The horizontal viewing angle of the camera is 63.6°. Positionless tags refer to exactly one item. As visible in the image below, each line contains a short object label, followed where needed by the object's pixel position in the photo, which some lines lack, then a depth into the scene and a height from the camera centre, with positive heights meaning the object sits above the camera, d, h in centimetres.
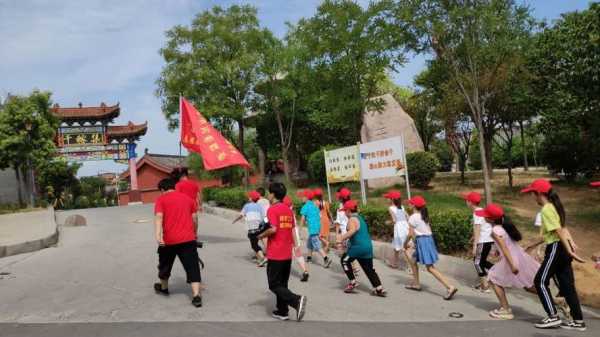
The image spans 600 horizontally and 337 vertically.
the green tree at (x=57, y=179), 3702 +151
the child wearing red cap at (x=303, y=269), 757 -147
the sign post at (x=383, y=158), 1155 +30
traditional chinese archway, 3820 +471
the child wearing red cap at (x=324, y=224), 972 -100
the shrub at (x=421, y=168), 1850 -2
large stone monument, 2200 +203
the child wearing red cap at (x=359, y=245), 668 -101
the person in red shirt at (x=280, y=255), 556 -89
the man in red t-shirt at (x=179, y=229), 619 -53
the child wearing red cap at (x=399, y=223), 774 -88
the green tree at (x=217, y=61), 2186 +566
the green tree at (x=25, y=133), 2438 +349
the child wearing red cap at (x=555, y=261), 513 -112
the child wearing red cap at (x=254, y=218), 894 -69
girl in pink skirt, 554 -119
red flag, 1093 +103
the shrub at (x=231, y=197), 1936 -58
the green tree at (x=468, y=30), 1178 +336
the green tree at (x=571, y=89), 1259 +197
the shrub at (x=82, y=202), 4025 -54
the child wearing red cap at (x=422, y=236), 675 -98
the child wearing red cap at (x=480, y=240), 671 -107
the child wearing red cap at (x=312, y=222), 890 -85
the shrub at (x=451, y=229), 894 -119
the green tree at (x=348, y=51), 1658 +427
